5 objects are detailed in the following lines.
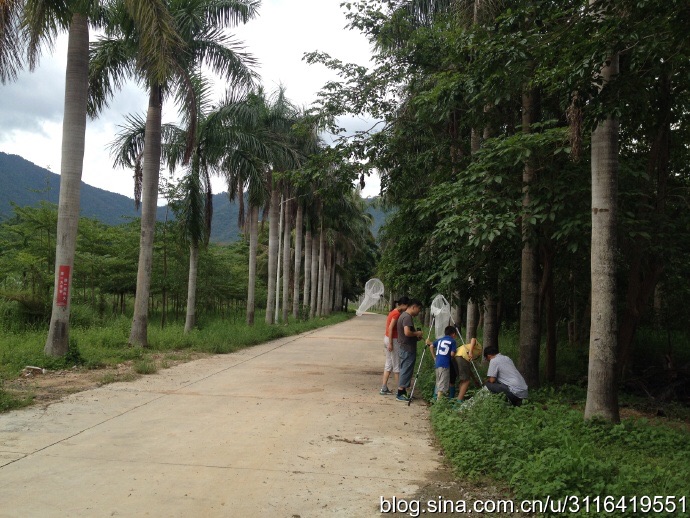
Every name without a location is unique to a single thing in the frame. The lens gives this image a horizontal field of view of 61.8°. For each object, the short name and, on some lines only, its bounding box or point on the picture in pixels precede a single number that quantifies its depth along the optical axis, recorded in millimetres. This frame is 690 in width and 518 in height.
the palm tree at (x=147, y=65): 15125
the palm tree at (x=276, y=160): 23880
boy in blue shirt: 9344
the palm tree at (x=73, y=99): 11500
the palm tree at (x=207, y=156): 20672
